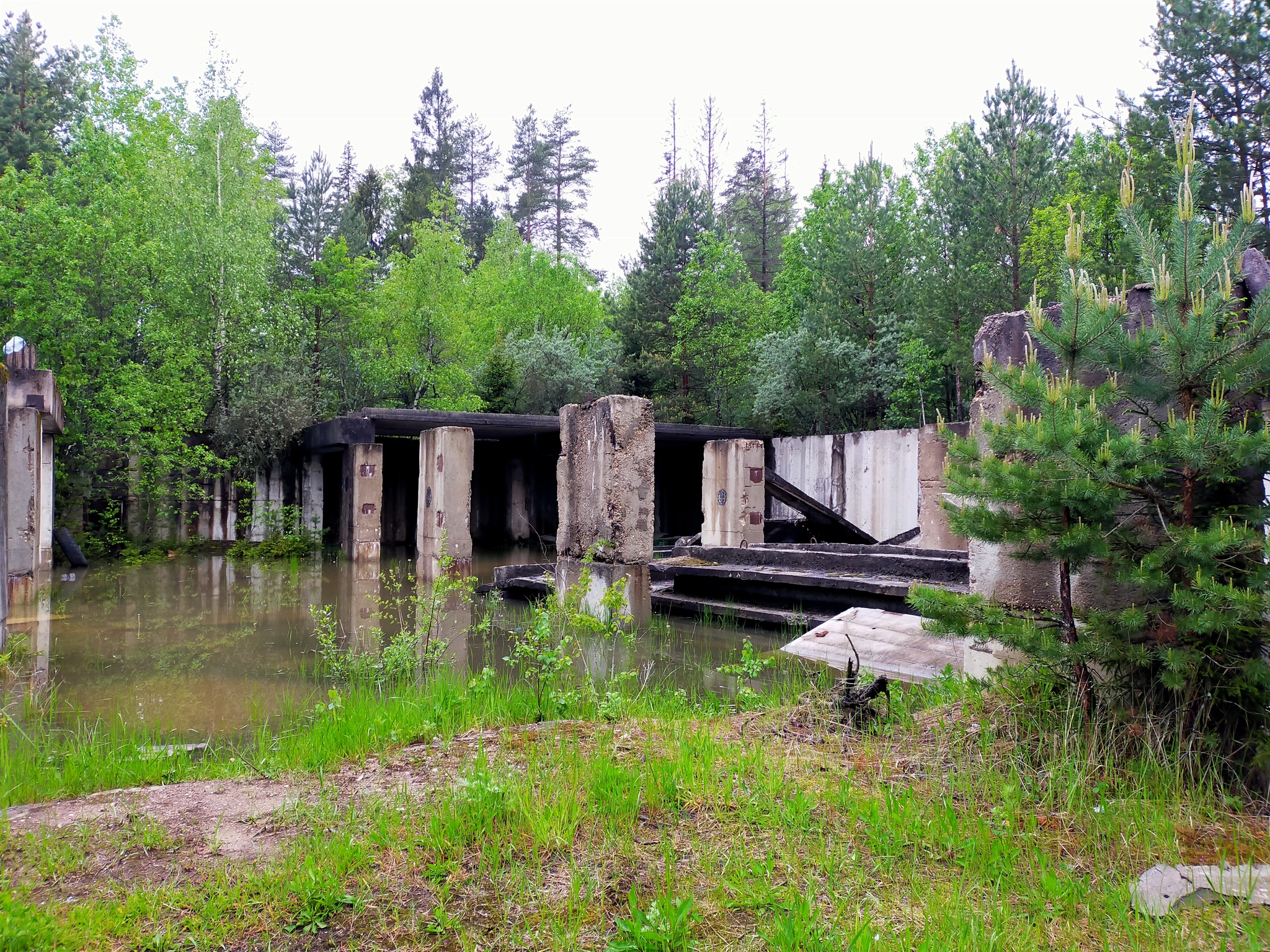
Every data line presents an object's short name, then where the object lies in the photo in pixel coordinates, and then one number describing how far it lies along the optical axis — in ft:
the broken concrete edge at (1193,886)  9.05
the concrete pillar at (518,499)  86.38
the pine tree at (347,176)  133.19
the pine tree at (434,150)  124.26
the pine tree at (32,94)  85.30
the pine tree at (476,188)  139.85
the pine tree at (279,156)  128.47
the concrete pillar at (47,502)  49.01
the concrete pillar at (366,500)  58.03
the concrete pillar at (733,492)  54.54
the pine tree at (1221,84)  55.21
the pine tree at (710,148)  127.34
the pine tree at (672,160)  129.08
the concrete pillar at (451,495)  51.44
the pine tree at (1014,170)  70.74
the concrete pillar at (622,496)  31.45
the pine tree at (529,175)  140.77
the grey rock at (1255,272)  13.42
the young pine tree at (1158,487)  11.66
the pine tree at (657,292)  91.45
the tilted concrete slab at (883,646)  24.36
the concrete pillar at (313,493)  73.23
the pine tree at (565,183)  141.79
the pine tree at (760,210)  124.88
